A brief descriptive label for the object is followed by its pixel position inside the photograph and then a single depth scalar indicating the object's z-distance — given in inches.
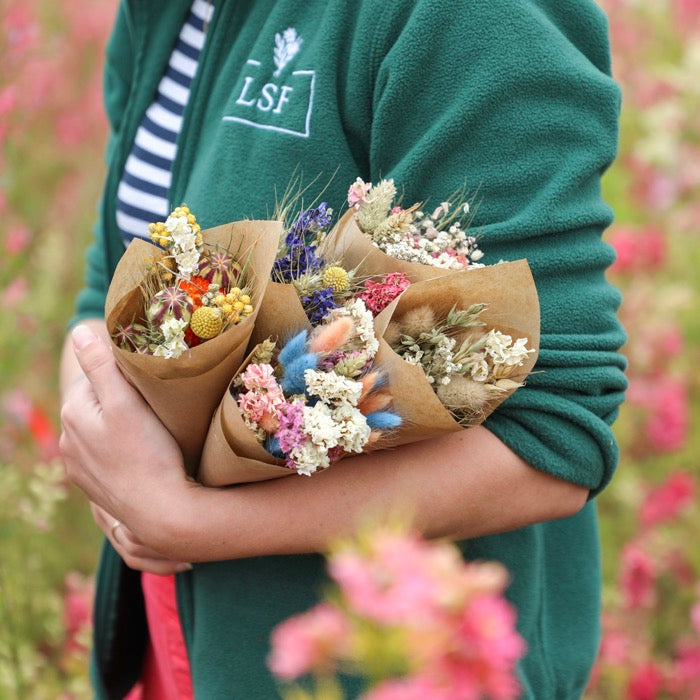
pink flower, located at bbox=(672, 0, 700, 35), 137.5
